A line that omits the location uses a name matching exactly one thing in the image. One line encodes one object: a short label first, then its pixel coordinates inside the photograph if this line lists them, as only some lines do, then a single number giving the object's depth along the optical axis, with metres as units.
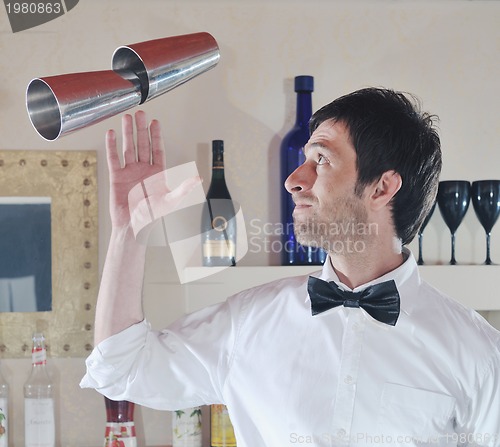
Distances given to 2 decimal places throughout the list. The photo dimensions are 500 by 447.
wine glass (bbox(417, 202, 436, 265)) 2.12
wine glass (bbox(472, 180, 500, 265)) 2.08
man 1.36
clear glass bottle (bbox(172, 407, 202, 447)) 2.04
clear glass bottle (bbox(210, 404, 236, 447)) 2.02
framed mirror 2.09
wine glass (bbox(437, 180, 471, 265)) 2.08
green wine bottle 2.05
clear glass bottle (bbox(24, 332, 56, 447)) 2.02
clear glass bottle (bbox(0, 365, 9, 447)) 2.02
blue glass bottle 2.11
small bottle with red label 2.04
